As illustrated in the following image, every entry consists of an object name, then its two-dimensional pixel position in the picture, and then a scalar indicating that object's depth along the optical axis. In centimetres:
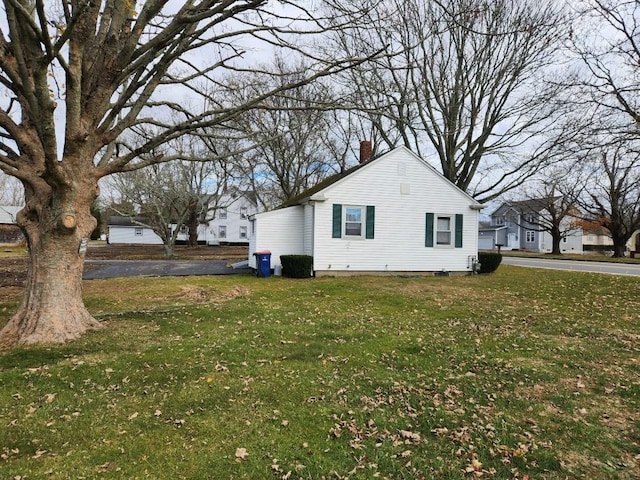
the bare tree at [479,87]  1745
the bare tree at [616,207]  3284
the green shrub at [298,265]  1508
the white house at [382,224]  1553
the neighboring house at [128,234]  5359
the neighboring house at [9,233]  4594
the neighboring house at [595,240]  4611
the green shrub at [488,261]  1747
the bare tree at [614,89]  1193
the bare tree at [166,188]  2628
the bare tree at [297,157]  2530
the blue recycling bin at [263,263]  1567
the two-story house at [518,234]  4425
